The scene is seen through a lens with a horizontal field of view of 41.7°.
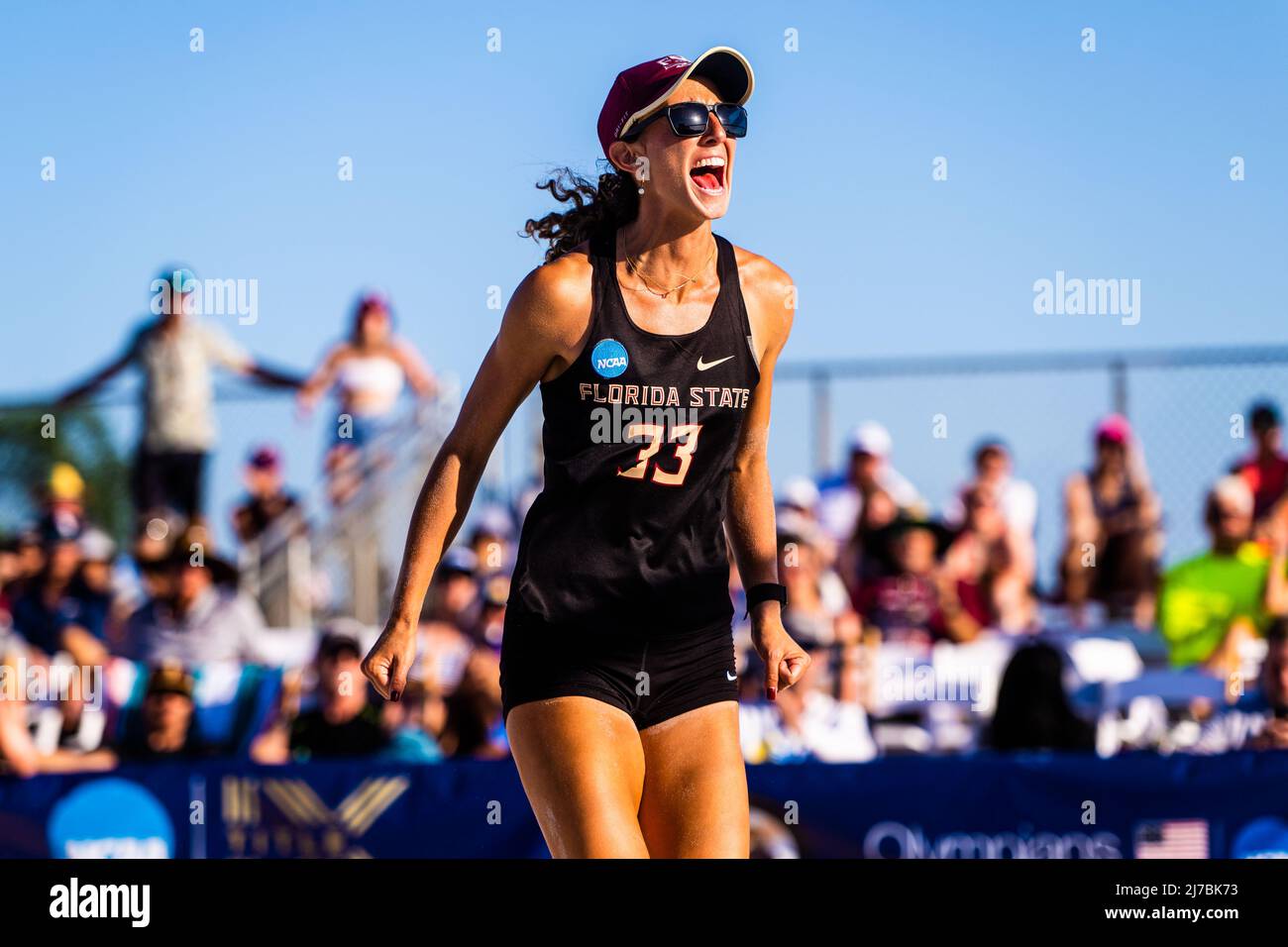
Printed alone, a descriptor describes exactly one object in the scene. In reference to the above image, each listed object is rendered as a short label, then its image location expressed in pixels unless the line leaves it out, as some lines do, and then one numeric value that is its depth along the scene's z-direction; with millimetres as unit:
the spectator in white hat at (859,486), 10219
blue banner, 7680
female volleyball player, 4039
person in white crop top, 10422
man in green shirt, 9133
